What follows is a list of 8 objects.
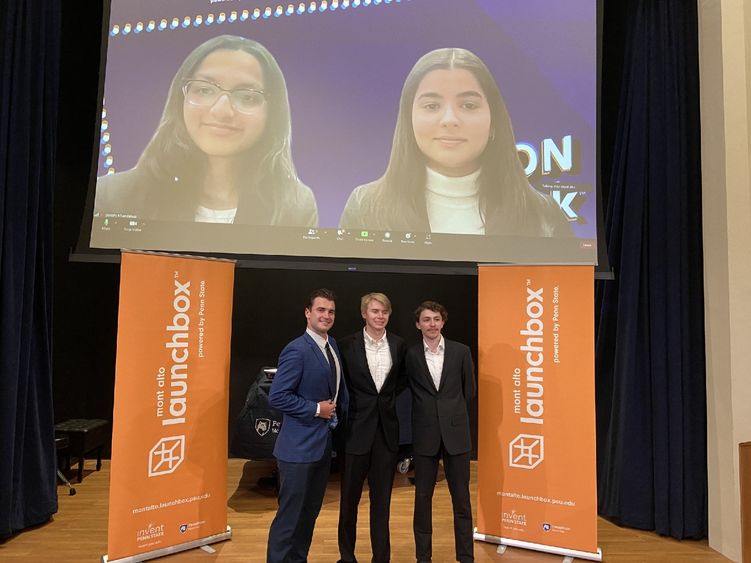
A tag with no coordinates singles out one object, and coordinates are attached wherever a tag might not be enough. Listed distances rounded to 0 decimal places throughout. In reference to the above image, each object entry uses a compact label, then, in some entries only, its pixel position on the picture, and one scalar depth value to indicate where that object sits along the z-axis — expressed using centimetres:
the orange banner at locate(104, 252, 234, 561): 302
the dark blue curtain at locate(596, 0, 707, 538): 375
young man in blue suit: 270
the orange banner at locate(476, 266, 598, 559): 327
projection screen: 389
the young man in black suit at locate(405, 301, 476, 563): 295
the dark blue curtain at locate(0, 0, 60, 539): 349
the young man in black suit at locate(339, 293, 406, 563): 288
